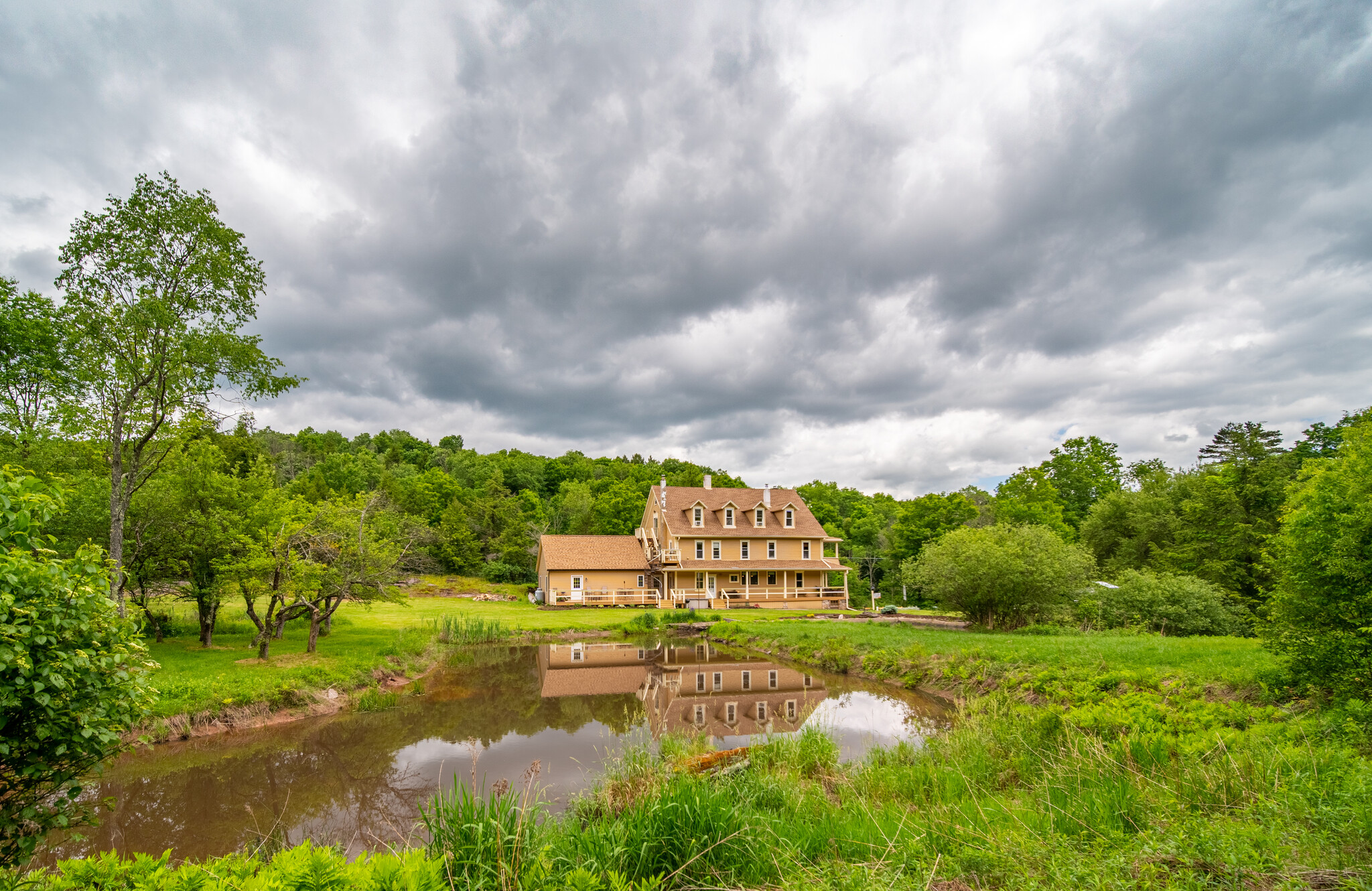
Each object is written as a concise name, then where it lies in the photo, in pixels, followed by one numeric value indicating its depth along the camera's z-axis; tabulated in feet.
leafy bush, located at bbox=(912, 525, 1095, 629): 78.28
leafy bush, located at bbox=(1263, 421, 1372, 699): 27.99
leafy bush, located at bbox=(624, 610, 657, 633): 98.07
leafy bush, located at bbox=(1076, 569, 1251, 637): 70.64
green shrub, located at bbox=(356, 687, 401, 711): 48.70
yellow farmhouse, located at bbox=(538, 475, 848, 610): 134.41
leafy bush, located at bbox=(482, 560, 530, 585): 166.30
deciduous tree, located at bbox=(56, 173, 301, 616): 50.16
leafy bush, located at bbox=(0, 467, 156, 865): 11.46
